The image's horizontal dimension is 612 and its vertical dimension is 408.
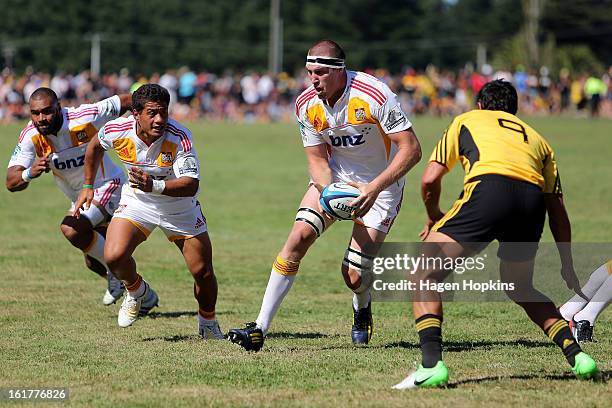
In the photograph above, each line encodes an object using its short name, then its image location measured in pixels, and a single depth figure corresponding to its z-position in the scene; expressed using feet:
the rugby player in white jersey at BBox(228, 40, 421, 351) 52.49
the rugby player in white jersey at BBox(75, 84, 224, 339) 54.85
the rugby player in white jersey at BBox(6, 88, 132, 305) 64.90
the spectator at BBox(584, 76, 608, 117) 290.35
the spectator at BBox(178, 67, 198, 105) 306.12
